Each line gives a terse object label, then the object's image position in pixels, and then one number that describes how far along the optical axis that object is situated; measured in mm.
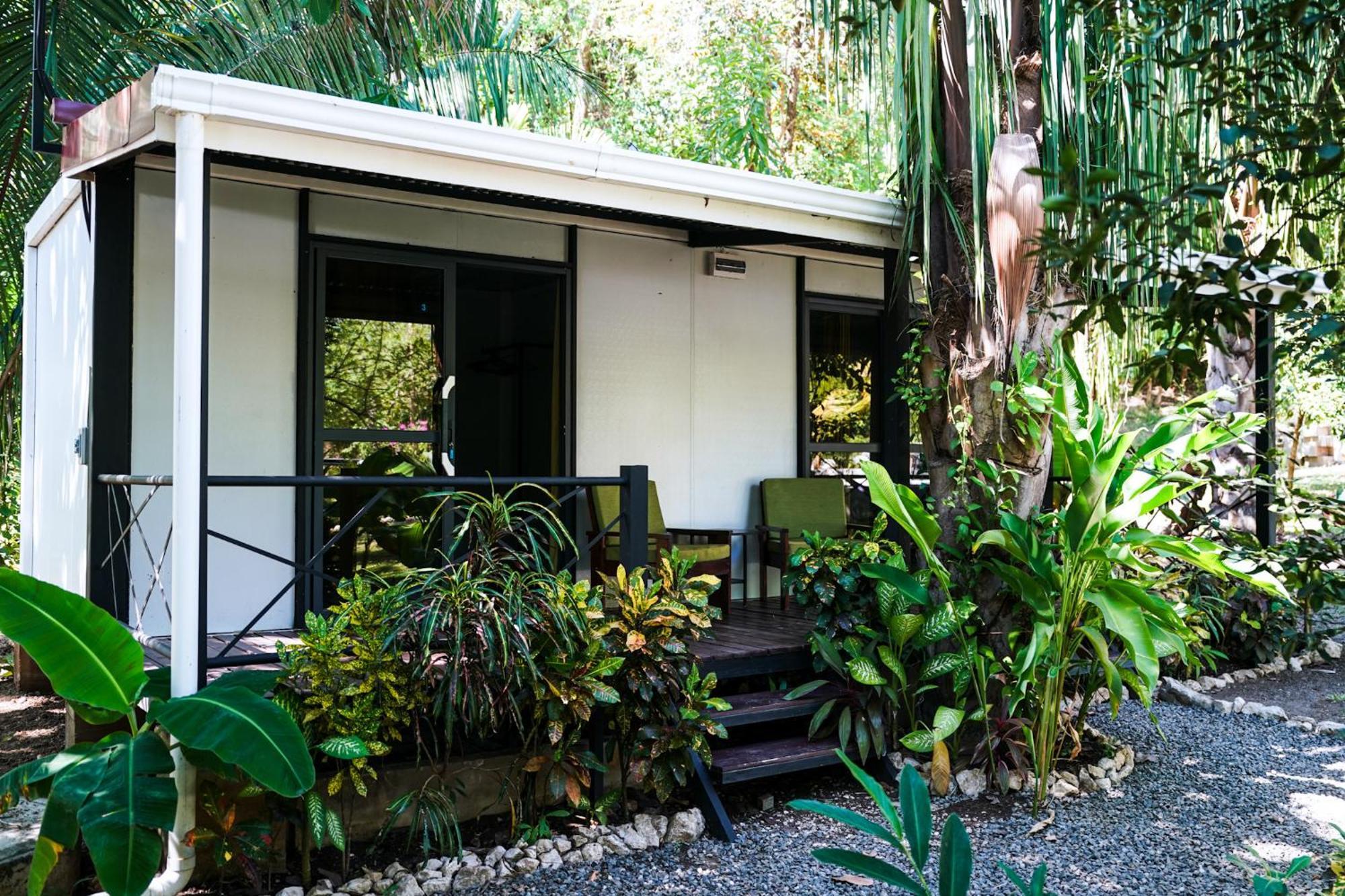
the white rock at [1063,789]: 5051
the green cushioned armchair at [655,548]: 6312
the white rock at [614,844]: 4445
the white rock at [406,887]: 4000
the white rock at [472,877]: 4125
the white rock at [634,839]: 4496
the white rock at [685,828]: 4566
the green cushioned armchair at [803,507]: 7246
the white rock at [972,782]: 5051
